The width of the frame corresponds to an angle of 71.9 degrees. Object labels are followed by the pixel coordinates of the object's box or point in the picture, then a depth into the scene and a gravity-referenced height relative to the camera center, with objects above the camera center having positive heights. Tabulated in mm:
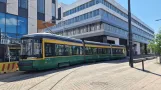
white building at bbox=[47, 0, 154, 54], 28671 +7675
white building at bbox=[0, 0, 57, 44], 14100 +4581
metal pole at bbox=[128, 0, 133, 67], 11189 +1074
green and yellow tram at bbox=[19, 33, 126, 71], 8248 -283
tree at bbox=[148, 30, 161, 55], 14806 +516
